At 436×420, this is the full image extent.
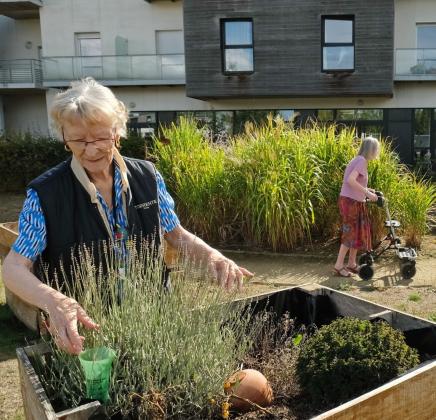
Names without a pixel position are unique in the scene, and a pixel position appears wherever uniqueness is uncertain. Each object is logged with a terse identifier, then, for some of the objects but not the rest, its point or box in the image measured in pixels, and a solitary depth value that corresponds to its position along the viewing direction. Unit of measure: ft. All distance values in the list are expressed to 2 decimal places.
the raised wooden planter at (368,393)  6.17
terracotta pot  7.00
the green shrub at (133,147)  49.44
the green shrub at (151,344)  6.42
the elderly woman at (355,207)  22.11
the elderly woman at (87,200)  7.16
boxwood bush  7.08
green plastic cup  6.15
